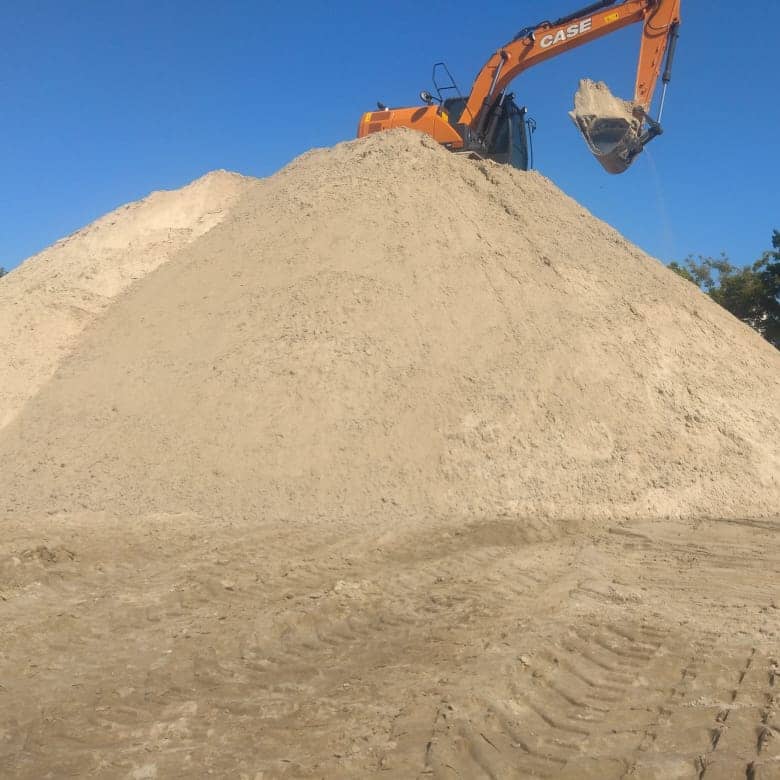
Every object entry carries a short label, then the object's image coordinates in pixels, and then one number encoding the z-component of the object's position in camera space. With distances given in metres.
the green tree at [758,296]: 23.72
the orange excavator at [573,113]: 10.15
